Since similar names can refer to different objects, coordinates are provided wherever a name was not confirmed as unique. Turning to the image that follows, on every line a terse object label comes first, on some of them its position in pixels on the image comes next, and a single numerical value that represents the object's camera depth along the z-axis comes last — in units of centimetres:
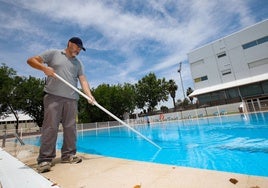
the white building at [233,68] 2323
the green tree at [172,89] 4936
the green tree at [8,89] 2572
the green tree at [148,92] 4585
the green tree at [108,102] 3419
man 235
